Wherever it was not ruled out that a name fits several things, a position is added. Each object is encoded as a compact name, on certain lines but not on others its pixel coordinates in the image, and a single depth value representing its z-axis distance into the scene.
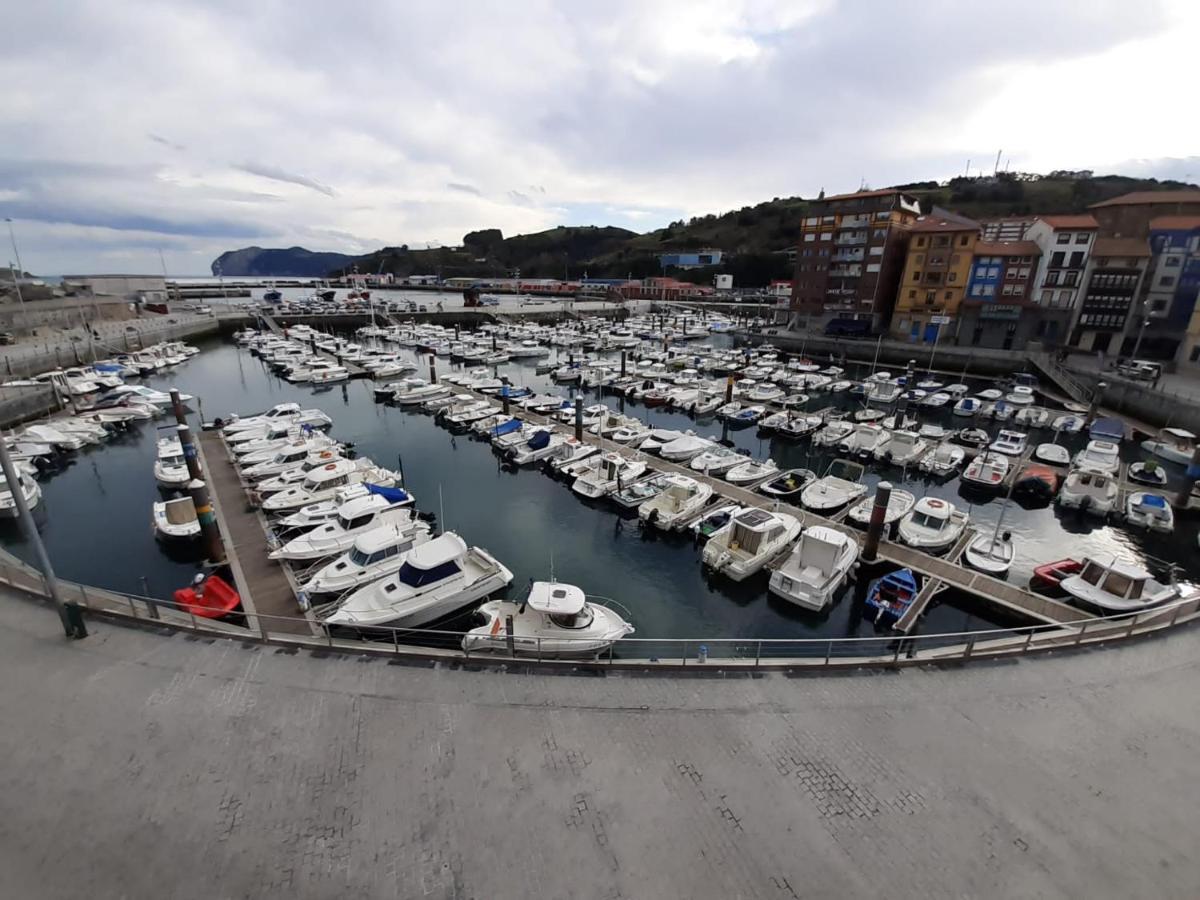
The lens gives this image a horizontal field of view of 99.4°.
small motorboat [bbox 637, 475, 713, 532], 26.14
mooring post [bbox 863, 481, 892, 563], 22.02
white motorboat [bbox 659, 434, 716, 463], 34.06
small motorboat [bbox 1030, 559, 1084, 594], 20.77
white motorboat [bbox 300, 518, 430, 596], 18.84
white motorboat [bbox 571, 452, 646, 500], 29.59
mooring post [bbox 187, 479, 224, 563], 20.80
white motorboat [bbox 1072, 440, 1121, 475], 32.94
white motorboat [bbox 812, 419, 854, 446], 39.75
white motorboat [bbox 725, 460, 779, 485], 30.69
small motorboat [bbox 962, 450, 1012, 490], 32.12
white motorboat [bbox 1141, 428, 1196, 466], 35.41
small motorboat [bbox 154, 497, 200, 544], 23.91
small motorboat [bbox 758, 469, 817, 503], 28.62
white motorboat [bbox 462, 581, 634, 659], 16.38
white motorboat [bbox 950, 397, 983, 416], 47.91
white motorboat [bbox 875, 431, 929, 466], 35.38
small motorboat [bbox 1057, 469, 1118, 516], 28.56
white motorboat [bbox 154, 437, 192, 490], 29.80
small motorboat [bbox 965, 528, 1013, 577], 21.69
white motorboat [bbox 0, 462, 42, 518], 25.81
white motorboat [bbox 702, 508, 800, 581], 22.14
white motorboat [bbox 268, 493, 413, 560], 20.92
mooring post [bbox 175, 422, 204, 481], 22.84
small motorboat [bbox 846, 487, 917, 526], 25.75
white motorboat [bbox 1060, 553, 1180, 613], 18.47
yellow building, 67.62
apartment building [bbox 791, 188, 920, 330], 73.94
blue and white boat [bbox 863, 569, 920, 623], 19.61
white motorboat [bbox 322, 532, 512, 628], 17.53
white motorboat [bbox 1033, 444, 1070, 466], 34.78
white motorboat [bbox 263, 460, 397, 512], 25.42
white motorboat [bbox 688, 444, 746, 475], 31.98
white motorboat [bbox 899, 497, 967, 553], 23.69
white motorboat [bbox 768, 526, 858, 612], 20.41
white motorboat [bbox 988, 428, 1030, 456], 36.34
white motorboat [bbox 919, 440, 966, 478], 34.78
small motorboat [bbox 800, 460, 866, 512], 27.12
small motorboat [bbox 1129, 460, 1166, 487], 31.03
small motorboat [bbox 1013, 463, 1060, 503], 30.55
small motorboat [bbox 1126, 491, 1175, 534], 26.67
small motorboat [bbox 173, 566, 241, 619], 17.59
